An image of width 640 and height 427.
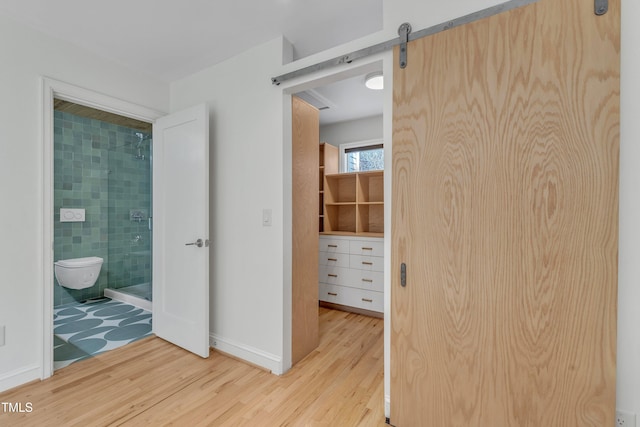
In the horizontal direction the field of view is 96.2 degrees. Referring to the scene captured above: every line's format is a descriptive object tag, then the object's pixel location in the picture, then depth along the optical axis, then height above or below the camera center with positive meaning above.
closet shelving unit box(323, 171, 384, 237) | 3.61 +0.13
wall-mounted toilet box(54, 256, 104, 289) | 3.23 -0.65
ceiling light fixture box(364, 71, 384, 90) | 2.55 +1.23
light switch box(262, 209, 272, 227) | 2.13 -0.03
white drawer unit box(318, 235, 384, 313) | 3.17 -0.67
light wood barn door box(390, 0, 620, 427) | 1.11 -0.04
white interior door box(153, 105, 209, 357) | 2.27 -0.12
